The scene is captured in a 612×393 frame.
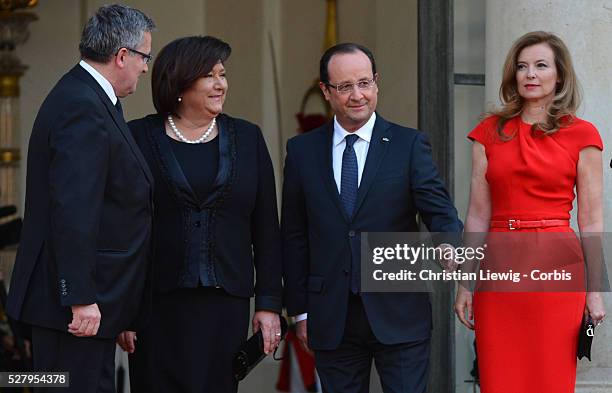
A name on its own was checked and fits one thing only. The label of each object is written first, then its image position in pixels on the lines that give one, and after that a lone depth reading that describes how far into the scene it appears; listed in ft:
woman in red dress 28.96
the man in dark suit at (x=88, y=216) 24.95
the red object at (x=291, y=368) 51.85
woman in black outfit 28.43
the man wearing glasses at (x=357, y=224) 28.07
